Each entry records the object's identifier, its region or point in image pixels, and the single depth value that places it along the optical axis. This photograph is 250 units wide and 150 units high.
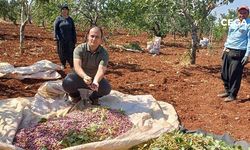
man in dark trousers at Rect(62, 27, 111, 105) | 3.11
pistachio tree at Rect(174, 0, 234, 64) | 6.12
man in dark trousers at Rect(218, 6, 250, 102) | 3.82
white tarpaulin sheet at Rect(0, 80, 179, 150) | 2.44
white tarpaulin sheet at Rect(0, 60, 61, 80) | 4.54
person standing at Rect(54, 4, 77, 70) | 5.19
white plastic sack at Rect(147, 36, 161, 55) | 8.65
